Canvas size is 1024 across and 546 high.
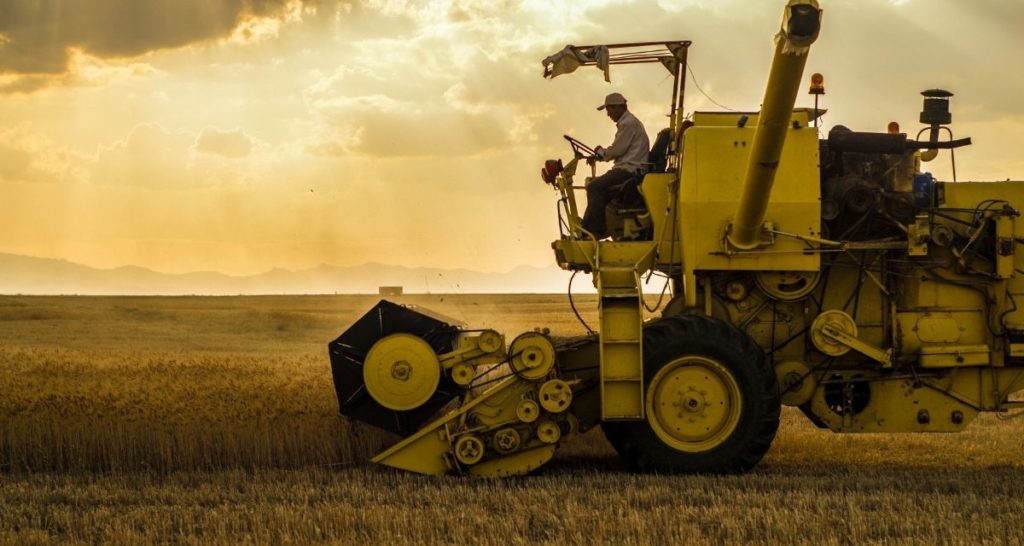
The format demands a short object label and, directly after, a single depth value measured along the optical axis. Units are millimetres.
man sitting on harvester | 12703
